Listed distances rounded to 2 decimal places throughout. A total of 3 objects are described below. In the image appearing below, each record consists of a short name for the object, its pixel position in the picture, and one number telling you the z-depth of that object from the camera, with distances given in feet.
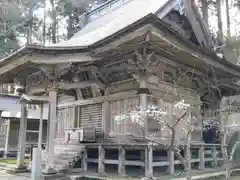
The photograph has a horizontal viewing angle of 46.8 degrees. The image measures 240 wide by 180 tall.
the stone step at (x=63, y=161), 27.86
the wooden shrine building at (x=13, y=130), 55.85
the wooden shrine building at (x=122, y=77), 24.63
